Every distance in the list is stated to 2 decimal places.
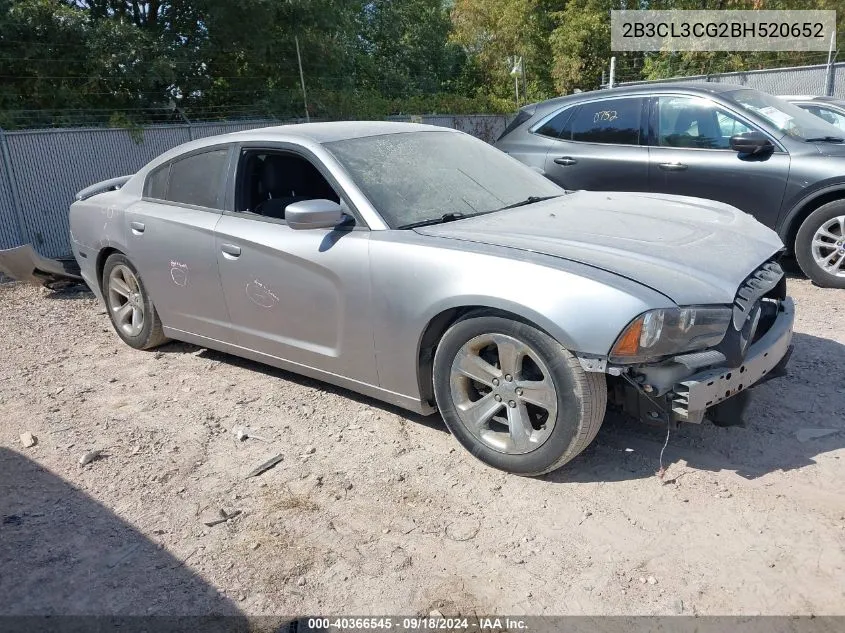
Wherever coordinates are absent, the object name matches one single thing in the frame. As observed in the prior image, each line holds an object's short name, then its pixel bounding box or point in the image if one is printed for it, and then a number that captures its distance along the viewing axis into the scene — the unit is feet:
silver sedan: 9.99
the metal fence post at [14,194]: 30.94
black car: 19.60
